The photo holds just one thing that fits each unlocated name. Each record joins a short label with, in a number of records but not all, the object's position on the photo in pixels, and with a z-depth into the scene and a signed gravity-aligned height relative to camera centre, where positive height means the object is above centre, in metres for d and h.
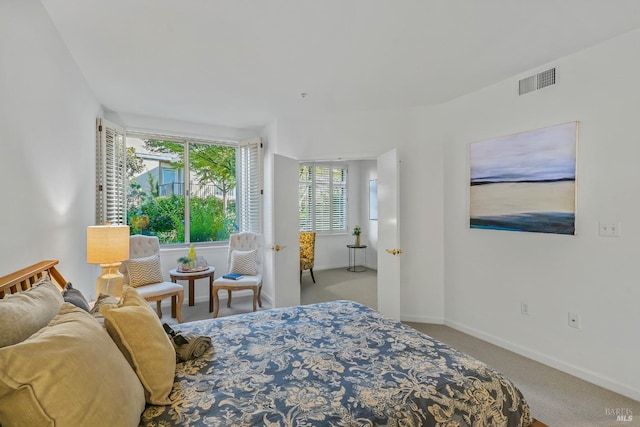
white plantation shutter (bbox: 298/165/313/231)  7.17 +0.33
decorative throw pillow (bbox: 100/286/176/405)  1.24 -0.55
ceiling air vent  2.79 +1.18
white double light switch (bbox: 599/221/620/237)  2.41 -0.15
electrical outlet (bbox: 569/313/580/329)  2.63 -0.93
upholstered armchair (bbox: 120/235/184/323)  3.60 -0.77
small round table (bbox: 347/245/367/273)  7.07 -1.13
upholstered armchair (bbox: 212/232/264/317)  4.01 -0.73
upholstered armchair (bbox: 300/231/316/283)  5.84 -0.71
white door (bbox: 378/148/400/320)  3.70 -0.30
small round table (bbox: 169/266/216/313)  4.01 -0.79
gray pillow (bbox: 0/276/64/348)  1.02 -0.36
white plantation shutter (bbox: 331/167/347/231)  7.47 +0.34
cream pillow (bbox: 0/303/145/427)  0.79 -0.47
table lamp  2.64 -0.32
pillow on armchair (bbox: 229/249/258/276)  4.35 -0.70
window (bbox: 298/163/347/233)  7.20 +0.35
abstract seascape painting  2.69 +0.28
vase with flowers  7.17 -0.48
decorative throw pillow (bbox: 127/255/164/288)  3.70 -0.69
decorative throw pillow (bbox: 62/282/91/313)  1.54 -0.42
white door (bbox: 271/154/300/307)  3.94 -0.27
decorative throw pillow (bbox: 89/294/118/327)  1.51 -0.48
